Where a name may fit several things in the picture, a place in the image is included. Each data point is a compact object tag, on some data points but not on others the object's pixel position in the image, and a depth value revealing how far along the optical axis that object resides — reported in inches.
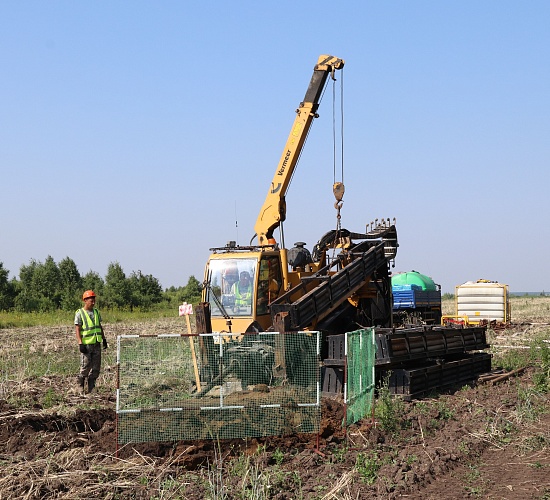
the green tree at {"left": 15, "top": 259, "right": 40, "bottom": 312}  1998.0
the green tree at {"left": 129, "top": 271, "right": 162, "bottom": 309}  2293.3
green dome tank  1192.8
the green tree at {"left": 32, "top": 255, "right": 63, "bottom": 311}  2208.8
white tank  1331.2
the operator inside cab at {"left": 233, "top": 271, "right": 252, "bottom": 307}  543.8
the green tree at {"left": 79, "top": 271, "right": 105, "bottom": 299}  2353.3
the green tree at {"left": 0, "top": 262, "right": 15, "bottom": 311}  2021.4
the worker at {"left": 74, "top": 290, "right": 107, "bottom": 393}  529.3
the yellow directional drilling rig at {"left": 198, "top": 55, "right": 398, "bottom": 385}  540.4
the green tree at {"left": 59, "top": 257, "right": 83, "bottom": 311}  2361.7
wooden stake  406.7
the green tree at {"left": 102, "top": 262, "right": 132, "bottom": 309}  2260.1
